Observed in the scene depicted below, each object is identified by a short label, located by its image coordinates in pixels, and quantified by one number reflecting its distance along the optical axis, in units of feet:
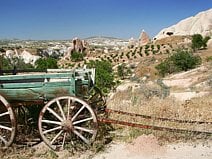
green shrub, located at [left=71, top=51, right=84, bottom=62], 265.24
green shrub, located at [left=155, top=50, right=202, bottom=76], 108.27
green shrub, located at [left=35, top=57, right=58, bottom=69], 179.11
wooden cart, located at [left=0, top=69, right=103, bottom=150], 18.02
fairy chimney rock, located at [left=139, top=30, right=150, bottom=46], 310.86
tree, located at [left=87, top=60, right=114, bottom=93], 95.67
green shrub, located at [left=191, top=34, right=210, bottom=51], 186.95
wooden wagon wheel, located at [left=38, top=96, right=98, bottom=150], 18.02
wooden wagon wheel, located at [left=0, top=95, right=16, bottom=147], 17.61
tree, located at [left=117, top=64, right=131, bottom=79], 139.58
